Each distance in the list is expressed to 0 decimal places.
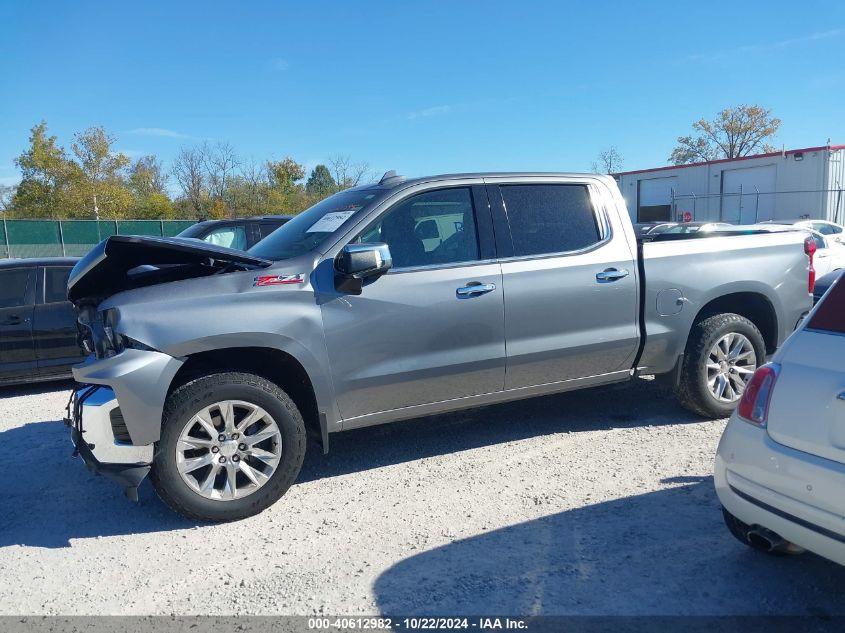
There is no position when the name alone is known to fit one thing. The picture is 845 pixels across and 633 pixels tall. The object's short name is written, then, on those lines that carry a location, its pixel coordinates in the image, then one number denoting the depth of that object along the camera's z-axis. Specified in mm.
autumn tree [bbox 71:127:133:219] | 39344
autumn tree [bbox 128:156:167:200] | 48906
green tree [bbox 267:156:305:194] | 46656
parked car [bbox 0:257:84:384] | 6867
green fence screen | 28750
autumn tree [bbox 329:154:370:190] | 40250
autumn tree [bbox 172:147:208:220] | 45094
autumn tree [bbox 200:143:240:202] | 44688
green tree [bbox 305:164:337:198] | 80925
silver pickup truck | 3654
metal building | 25094
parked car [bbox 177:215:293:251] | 9711
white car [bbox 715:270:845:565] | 2412
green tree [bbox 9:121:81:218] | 38375
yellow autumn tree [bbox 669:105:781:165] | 62844
